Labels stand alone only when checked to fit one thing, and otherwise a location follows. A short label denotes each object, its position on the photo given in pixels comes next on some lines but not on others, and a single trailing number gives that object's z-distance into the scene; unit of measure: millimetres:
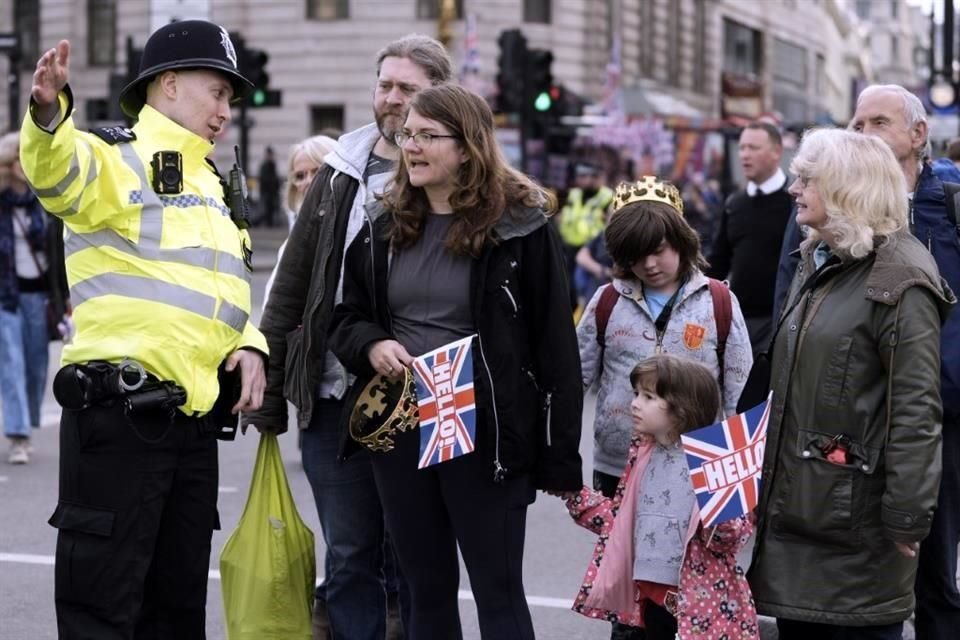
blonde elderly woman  4531
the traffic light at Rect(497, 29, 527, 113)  21328
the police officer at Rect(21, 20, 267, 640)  4465
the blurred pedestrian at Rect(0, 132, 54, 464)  10828
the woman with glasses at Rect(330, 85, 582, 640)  4770
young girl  4977
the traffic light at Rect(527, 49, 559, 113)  21656
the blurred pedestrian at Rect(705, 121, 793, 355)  8734
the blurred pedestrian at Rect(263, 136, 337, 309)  7375
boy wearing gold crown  5551
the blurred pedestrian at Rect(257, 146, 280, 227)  40625
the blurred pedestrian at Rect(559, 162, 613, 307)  20375
